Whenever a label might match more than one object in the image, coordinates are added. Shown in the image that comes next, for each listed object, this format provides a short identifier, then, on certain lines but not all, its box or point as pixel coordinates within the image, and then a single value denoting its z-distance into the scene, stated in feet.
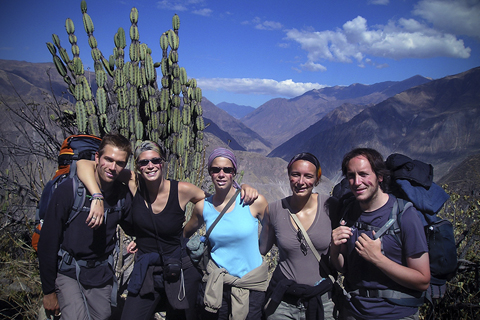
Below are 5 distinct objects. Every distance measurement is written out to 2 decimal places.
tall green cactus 16.94
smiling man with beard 5.79
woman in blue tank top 7.44
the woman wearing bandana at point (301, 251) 6.97
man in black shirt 7.05
